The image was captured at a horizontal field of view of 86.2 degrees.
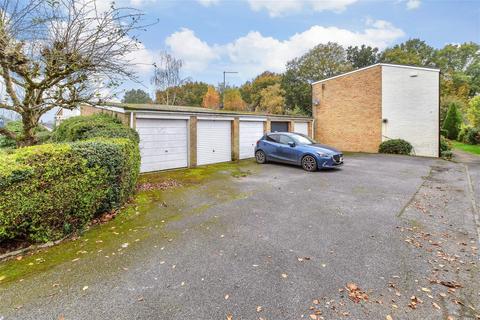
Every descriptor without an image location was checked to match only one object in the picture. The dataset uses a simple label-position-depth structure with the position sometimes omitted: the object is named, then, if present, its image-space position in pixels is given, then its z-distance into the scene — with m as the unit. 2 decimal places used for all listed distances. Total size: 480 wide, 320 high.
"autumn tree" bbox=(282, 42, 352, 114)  30.22
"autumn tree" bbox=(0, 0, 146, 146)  4.94
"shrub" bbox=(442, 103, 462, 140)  25.62
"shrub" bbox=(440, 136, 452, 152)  14.99
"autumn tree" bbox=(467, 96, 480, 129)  18.55
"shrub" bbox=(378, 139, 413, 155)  14.41
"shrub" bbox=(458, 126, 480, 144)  21.29
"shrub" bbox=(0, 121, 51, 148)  12.76
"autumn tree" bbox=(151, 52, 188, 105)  32.75
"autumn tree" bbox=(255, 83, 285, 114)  30.53
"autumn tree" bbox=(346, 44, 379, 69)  34.23
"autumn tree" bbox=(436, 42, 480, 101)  32.47
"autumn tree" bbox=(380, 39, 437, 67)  34.41
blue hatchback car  9.41
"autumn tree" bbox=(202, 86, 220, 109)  37.22
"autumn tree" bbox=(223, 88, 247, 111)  35.23
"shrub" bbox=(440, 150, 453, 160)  13.85
